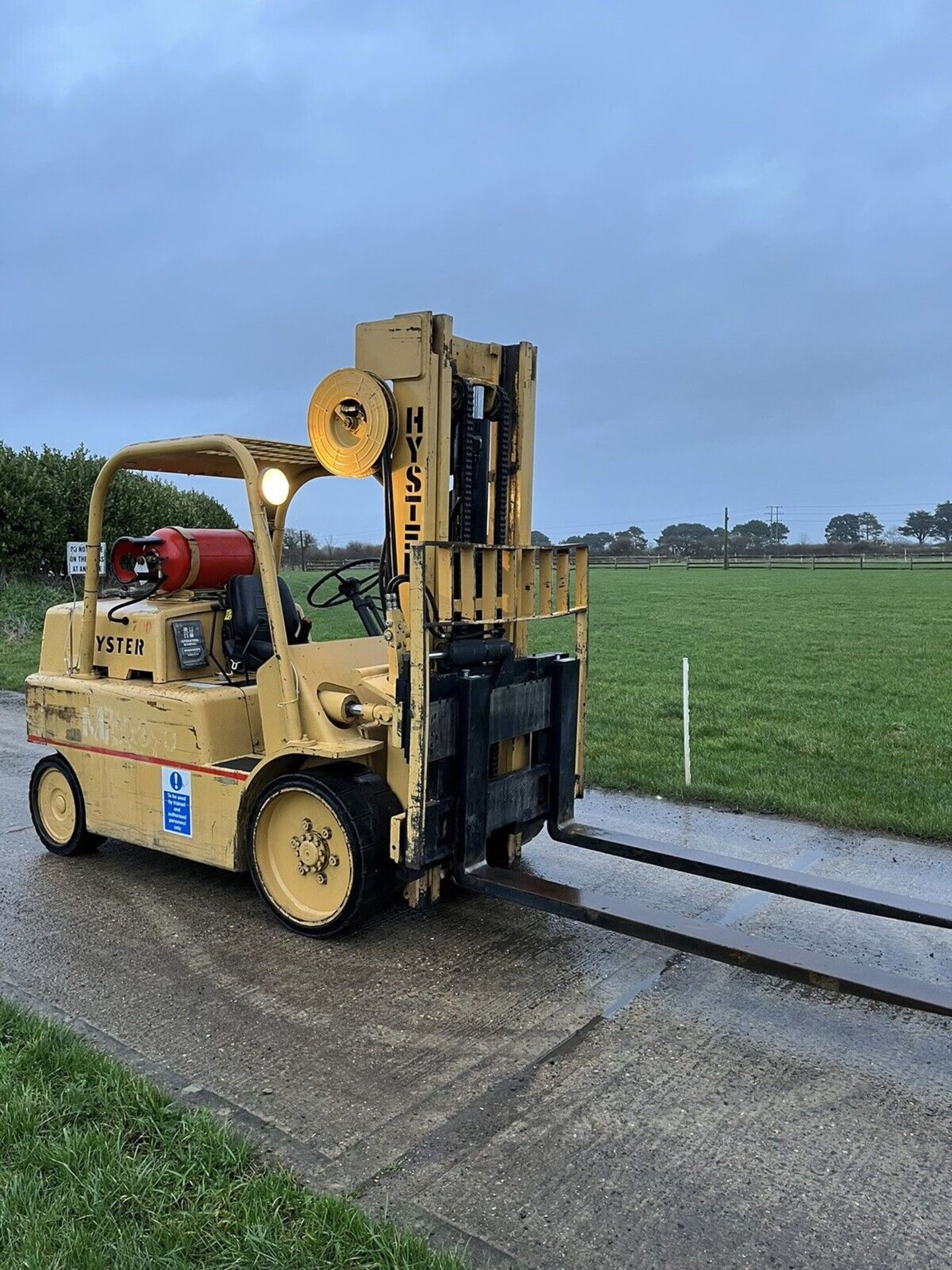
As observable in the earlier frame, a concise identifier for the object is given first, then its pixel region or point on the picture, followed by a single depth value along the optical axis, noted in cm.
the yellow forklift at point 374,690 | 455
